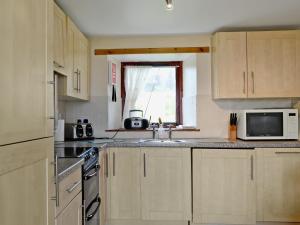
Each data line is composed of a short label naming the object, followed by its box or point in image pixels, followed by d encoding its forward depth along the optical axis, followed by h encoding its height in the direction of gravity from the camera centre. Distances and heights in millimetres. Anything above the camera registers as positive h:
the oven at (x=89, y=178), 1893 -479
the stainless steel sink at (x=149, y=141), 2926 -285
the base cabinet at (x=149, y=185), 2732 -708
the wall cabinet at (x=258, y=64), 2961 +555
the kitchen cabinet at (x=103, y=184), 2527 -669
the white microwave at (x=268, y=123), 2898 -90
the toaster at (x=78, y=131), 3014 -186
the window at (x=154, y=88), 3729 +374
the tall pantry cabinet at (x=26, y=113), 792 +7
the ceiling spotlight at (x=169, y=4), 1897 +790
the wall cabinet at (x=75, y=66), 2488 +499
